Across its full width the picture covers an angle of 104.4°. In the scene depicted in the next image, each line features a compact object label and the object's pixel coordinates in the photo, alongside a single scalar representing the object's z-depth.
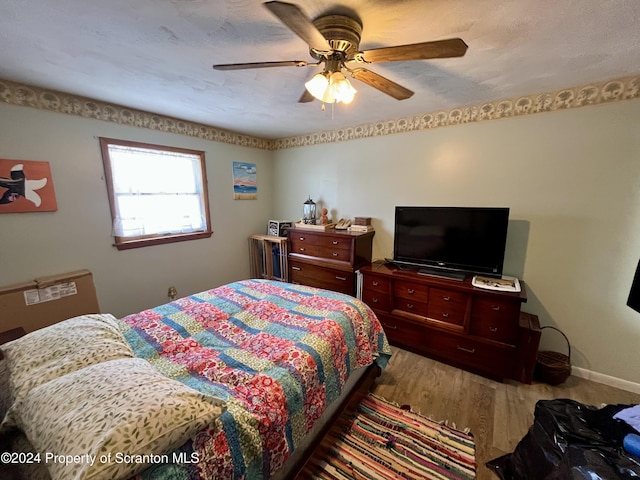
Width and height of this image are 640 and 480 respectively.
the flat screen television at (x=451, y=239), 2.16
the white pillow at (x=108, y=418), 0.65
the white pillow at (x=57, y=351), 0.91
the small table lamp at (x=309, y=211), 3.38
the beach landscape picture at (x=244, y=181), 3.42
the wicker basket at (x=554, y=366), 2.00
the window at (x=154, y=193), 2.42
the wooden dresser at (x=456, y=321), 2.00
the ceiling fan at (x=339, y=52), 1.01
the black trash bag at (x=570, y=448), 0.97
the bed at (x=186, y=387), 0.71
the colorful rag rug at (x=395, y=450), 1.42
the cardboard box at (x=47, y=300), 1.84
